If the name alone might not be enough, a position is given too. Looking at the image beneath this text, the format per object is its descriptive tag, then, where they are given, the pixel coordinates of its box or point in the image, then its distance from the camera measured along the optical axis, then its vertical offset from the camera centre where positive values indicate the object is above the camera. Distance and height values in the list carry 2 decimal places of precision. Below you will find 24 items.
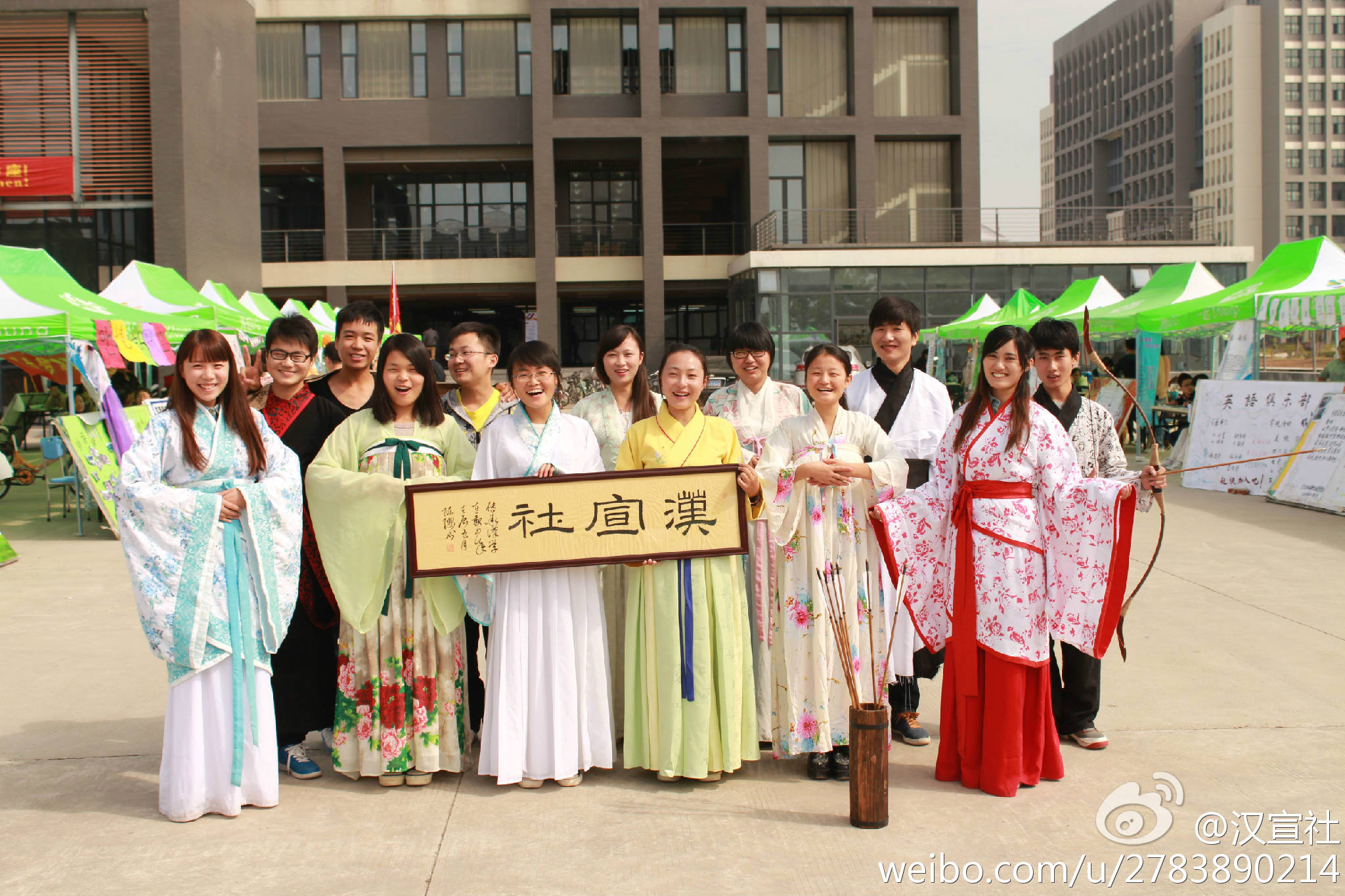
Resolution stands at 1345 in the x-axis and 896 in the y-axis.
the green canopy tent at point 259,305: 16.08 +1.75
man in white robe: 4.04 -0.02
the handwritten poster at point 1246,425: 10.14 -0.27
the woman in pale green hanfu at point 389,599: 3.49 -0.62
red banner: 18.16 +4.20
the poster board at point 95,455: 8.03 -0.28
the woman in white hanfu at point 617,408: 3.75 +0.01
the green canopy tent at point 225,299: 13.47 +1.60
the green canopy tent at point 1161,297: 13.48 +1.36
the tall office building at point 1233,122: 74.88 +19.86
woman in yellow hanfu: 3.49 -0.80
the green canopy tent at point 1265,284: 10.75 +1.21
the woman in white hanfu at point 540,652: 3.50 -0.80
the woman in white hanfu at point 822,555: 3.58 -0.51
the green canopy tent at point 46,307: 8.71 +0.98
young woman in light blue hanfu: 3.28 -0.49
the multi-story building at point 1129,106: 78.44 +23.97
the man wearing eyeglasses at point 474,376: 3.93 +0.14
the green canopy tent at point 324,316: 18.03 +1.75
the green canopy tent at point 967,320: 19.08 +1.55
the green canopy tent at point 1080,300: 16.28 +1.60
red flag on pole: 13.21 +1.27
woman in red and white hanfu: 3.42 -0.56
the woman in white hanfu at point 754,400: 3.90 +0.03
